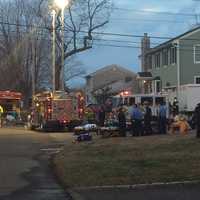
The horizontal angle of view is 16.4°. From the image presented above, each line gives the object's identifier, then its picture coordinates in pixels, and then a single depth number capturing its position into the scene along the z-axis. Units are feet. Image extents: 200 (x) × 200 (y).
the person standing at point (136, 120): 108.99
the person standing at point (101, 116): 137.76
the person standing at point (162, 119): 112.16
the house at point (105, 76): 413.18
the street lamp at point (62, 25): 170.97
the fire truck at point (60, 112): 143.84
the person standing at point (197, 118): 86.60
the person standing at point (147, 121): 111.14
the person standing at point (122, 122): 107.13
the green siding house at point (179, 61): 203.10
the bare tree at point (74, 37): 236.38
